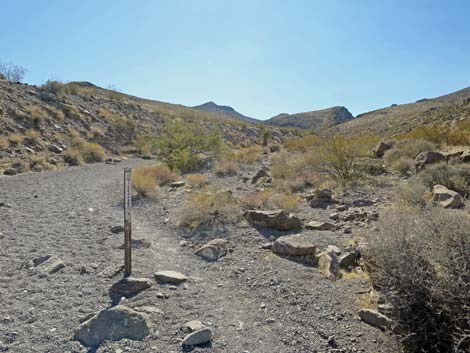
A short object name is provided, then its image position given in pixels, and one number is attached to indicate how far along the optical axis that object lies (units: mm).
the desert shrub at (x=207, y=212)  8000
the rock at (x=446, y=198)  7801
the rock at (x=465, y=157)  11167
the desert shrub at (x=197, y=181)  12984
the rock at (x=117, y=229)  7691
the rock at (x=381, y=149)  17438
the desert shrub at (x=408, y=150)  15195
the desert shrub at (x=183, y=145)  17688
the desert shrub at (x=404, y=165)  13155
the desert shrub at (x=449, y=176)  9438
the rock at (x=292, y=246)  5875
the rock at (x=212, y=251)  6289
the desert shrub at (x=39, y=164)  17344
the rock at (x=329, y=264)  5171
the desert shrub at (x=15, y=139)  19250
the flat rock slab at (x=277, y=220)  7398
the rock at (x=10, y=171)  15312
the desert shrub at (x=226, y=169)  17219
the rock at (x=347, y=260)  5531
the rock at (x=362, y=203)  9315
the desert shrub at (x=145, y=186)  11556
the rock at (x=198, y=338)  3693
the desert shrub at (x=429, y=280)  3203
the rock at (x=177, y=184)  13189
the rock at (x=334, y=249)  5908
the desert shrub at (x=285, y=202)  9069
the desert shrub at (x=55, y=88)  30484
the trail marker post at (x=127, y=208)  5078
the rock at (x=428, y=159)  11762
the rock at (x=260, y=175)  14588
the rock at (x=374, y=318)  3802
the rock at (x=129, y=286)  4781
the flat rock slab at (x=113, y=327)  3734
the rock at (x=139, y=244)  6703
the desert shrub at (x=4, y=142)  18172
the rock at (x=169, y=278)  5176
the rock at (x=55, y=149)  21156
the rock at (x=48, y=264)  5445
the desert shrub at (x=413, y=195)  8450
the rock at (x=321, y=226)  7438
